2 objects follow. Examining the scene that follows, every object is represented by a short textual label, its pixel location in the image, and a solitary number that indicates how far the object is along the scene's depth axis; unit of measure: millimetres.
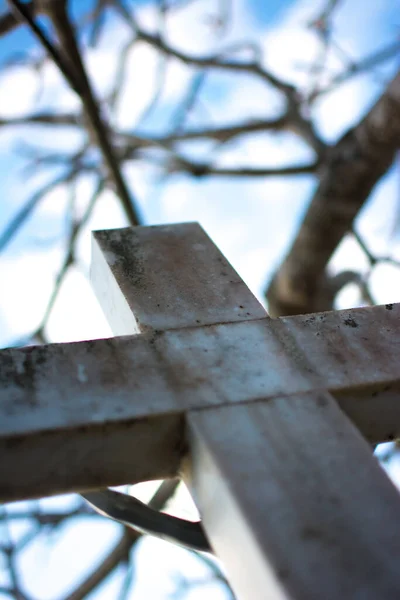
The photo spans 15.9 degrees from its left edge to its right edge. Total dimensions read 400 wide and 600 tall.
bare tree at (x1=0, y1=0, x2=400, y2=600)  1984
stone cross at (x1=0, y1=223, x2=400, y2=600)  995
